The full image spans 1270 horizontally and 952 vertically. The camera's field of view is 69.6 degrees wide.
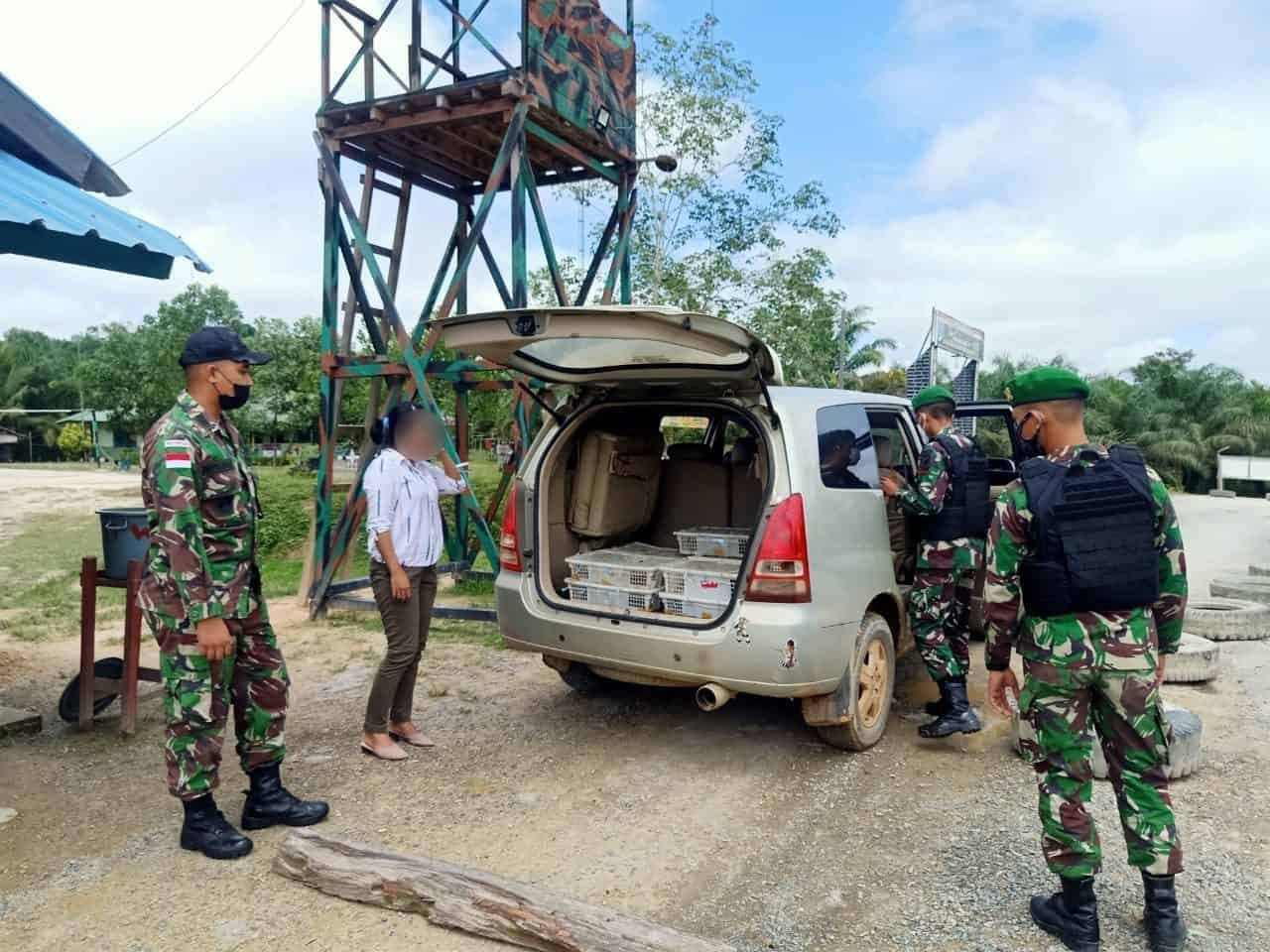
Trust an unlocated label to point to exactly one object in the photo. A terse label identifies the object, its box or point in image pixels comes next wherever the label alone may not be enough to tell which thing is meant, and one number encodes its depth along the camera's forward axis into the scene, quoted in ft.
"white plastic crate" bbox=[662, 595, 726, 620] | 13.25
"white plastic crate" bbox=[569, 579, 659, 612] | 13.80
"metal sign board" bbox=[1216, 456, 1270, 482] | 76.54
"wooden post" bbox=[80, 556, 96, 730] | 14.87
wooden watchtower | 22.24
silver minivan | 12.30
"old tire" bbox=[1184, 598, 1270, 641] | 20.74
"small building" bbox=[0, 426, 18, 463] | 159.84
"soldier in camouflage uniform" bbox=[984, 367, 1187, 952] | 8.91
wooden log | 8.26
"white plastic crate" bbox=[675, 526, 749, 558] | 14.99
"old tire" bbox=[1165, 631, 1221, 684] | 17.42
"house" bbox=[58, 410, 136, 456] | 147.13
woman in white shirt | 13.38
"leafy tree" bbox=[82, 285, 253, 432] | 114.01
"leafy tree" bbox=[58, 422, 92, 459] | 154.61
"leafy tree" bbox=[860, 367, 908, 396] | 82.07
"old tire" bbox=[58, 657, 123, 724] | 15.37
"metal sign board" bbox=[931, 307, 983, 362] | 32.27
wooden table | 14.49
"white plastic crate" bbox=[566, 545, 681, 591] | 13.93
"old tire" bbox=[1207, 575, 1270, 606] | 23.98
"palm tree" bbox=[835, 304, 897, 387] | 82.64
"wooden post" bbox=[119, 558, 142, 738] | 14.43
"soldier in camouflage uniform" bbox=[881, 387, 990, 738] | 14.53
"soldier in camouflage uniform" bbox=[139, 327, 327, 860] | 10.39
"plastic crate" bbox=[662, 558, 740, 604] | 13.25
